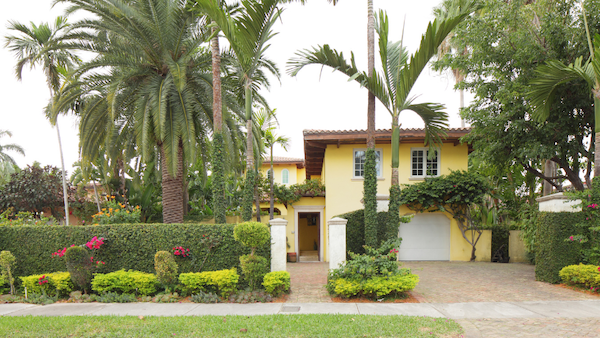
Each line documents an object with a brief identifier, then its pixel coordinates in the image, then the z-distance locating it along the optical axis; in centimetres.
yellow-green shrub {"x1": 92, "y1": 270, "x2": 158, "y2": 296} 834
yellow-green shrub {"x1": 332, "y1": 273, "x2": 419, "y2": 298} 791
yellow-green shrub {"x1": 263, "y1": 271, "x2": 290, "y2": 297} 814
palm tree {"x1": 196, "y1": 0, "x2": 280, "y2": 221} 922
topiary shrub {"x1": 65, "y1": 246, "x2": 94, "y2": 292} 845
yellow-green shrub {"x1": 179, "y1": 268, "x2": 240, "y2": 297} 816
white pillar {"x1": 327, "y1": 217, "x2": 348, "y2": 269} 874
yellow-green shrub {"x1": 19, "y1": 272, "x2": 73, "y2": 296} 852
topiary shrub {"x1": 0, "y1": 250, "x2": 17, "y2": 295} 868
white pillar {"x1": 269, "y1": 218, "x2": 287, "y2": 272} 880
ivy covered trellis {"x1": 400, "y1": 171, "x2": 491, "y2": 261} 1468
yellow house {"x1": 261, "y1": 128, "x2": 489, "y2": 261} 1576
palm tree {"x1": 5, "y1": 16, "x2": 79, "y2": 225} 1510
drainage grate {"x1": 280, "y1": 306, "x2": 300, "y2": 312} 723
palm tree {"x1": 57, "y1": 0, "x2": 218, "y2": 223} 1107
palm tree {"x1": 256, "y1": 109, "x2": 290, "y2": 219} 1891
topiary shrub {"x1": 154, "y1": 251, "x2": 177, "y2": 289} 822
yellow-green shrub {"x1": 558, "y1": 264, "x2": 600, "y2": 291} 848
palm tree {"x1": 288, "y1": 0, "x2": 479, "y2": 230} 909
